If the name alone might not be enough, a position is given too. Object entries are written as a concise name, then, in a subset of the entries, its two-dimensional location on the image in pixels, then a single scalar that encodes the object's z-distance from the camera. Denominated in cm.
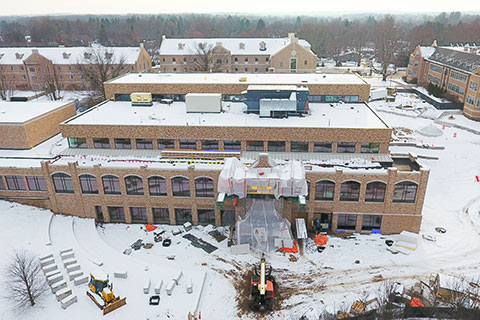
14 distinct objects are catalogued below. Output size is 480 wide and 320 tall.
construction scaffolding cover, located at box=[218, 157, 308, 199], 3241
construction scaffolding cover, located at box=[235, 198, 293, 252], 3398
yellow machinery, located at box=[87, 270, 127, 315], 2659
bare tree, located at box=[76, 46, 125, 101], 7144
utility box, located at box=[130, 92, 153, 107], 4572
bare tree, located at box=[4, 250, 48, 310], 2677
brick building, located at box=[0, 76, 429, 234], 3534
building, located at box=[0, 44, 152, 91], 9175
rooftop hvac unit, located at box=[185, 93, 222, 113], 4294
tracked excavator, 2733
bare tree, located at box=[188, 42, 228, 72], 8965
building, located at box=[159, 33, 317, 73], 9206
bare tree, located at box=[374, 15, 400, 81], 10174
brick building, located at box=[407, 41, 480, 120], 7062
